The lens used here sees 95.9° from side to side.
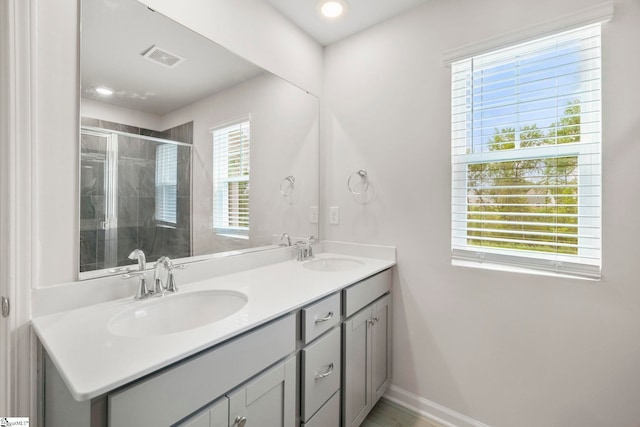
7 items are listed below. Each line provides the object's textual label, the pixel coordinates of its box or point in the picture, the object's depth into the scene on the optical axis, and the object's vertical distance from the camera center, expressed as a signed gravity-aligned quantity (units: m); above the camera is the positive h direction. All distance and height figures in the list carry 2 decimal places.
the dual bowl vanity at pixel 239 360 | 0.68 -0.45
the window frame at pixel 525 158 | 1.31 +0.07
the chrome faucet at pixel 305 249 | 1.95 -0.25
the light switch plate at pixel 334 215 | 2.13 -0.02
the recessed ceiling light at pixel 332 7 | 1.56 +1.14
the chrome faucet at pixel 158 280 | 1.17 -0.28
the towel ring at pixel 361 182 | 1.97 +0.22
